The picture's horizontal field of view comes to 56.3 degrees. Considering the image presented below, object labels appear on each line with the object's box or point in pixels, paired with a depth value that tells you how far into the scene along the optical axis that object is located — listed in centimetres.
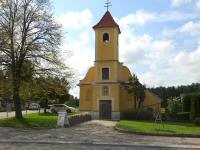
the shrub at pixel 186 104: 2157
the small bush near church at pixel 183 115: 2074
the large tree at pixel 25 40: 1512
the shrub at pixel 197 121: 1672
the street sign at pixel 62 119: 1381
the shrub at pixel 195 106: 1776
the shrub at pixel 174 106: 2214
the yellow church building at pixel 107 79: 2148
